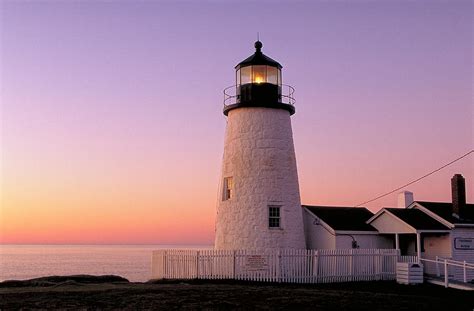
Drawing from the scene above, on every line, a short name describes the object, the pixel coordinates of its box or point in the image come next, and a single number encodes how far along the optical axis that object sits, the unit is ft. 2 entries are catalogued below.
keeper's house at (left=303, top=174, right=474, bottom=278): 89.30
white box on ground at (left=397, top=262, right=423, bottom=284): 80.69
